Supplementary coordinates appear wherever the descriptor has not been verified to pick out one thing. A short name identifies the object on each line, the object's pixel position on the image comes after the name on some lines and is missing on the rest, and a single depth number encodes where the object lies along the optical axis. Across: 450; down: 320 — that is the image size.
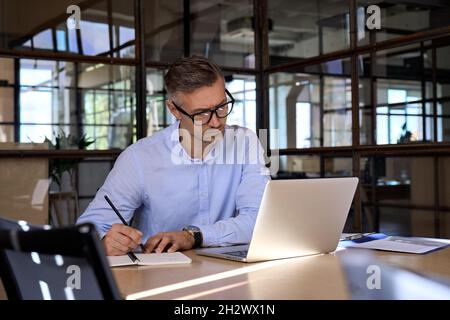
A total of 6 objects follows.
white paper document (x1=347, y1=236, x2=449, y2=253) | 1.77
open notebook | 1.53
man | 2.07
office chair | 0.83
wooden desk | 1.21
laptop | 1.47
